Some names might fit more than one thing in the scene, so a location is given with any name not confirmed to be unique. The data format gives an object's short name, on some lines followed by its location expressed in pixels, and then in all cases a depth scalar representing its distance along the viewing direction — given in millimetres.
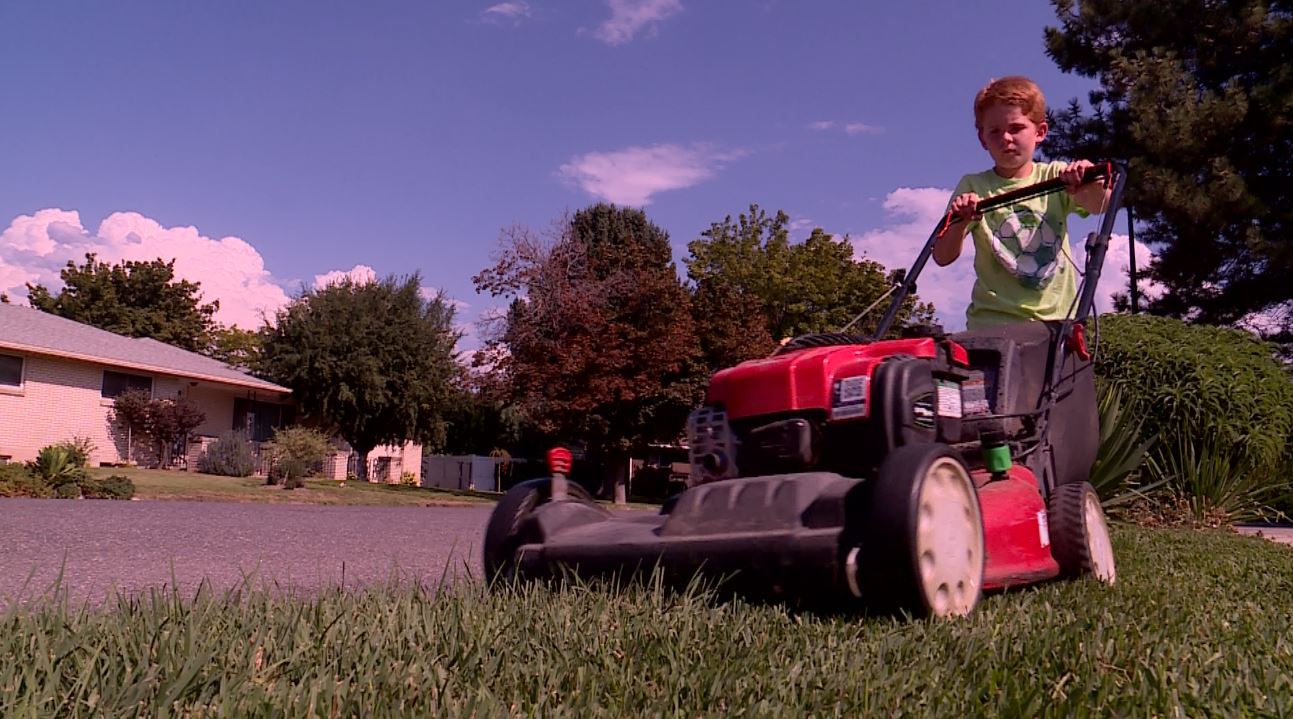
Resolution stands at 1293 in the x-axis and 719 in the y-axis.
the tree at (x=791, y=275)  38281
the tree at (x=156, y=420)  25953
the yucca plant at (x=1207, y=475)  8680
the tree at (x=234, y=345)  56125
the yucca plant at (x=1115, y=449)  7711
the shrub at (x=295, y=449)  20547
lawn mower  2793
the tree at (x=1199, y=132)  18906
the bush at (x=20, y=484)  12836
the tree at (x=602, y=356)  23734
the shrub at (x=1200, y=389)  8633
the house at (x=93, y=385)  24234
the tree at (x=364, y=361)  31844
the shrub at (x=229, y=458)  25453
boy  4516
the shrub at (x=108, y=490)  13694
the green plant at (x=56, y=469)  13727
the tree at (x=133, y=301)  49469
